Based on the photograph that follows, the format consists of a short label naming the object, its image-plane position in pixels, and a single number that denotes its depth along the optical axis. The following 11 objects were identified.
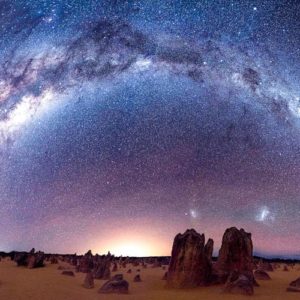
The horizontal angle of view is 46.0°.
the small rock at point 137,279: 22.79
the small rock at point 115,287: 16.52
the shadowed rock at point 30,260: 28.39
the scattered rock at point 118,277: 17.38
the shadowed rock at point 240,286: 15.60
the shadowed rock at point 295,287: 16.93
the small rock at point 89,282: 18.32
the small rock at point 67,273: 23.64
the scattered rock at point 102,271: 23.23
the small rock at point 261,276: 23.28
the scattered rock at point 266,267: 37.84
